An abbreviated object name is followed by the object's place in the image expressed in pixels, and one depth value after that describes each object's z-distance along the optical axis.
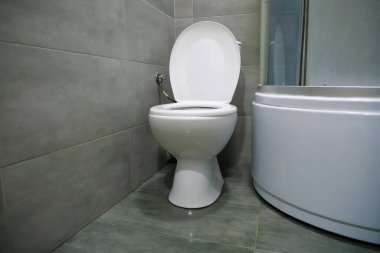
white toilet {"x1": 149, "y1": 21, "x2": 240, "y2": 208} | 0.90
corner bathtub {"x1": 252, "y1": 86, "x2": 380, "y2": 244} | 0.75
